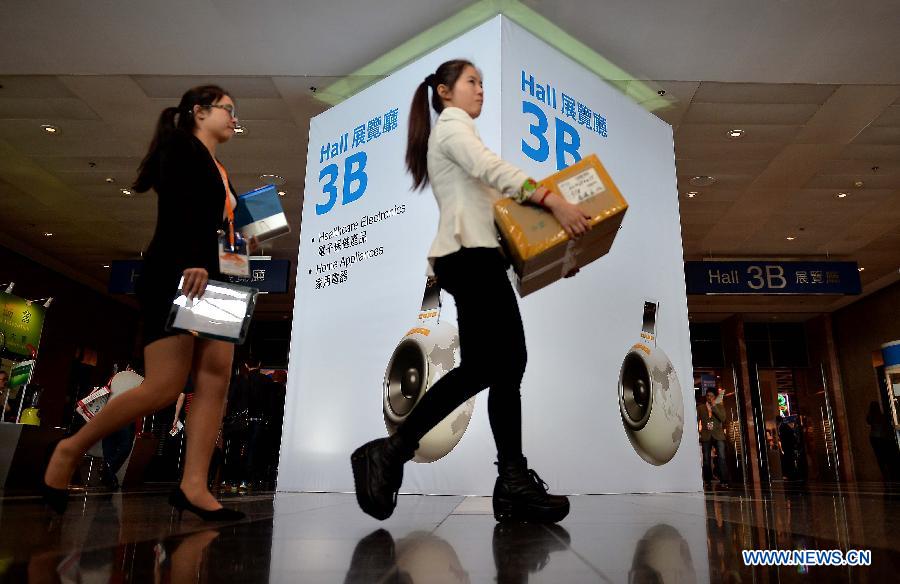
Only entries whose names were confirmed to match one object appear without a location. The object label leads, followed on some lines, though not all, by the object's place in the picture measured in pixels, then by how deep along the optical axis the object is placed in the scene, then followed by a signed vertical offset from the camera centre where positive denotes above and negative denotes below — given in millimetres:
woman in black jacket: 1626 +297
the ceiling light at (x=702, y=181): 6871 +2742
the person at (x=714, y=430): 8055 +75
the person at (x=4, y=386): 5309 +330
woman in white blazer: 1584 +243
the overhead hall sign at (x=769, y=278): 7637 +1913
